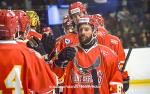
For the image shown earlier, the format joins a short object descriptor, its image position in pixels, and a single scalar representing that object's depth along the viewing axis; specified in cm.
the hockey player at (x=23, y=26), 482
